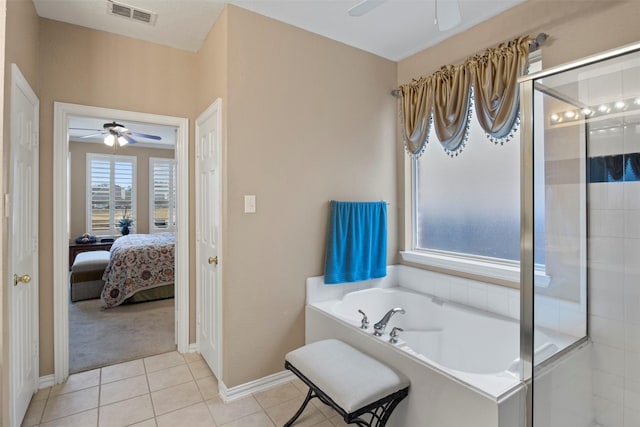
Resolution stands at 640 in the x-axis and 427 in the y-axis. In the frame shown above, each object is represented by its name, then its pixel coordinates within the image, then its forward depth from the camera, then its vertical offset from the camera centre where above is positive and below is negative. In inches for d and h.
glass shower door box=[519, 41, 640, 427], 64.1 -6.1
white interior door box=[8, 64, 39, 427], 69.8 -7.6
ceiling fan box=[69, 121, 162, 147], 178.1 +44.9
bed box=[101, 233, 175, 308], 163.9 -29.0
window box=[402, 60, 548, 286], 96.8 +2.0
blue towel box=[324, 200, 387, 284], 105.4 -9.1
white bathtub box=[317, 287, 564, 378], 87.1 -32.0
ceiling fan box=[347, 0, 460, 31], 60.5 +36.4
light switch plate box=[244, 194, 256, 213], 92.4 +2.9
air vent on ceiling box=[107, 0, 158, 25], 91.0 +54.9
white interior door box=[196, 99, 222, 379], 96.4 -6.9
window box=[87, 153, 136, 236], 253.6 +17.0
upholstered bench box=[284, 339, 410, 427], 63.9 -33.2
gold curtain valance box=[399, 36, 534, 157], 85.5 +32.8
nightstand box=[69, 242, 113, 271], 232.8 -22.9
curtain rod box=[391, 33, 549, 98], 82.0 +41.3
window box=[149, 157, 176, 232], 270.7 +16.4
